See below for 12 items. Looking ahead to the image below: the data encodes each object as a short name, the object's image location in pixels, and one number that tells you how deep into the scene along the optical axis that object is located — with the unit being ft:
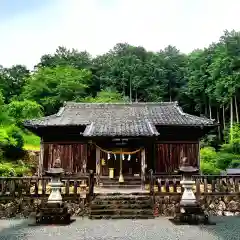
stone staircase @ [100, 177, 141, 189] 60.18
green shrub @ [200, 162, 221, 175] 88.92
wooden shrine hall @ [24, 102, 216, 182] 62.34
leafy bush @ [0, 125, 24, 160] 95.40
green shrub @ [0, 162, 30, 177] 64.75
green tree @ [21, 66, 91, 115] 138.92
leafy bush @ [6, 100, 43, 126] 110.42
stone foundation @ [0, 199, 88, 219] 43.93
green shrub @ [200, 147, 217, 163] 100.75
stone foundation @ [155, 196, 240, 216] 44.65
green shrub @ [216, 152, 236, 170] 96.07
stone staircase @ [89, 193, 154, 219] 42.90
